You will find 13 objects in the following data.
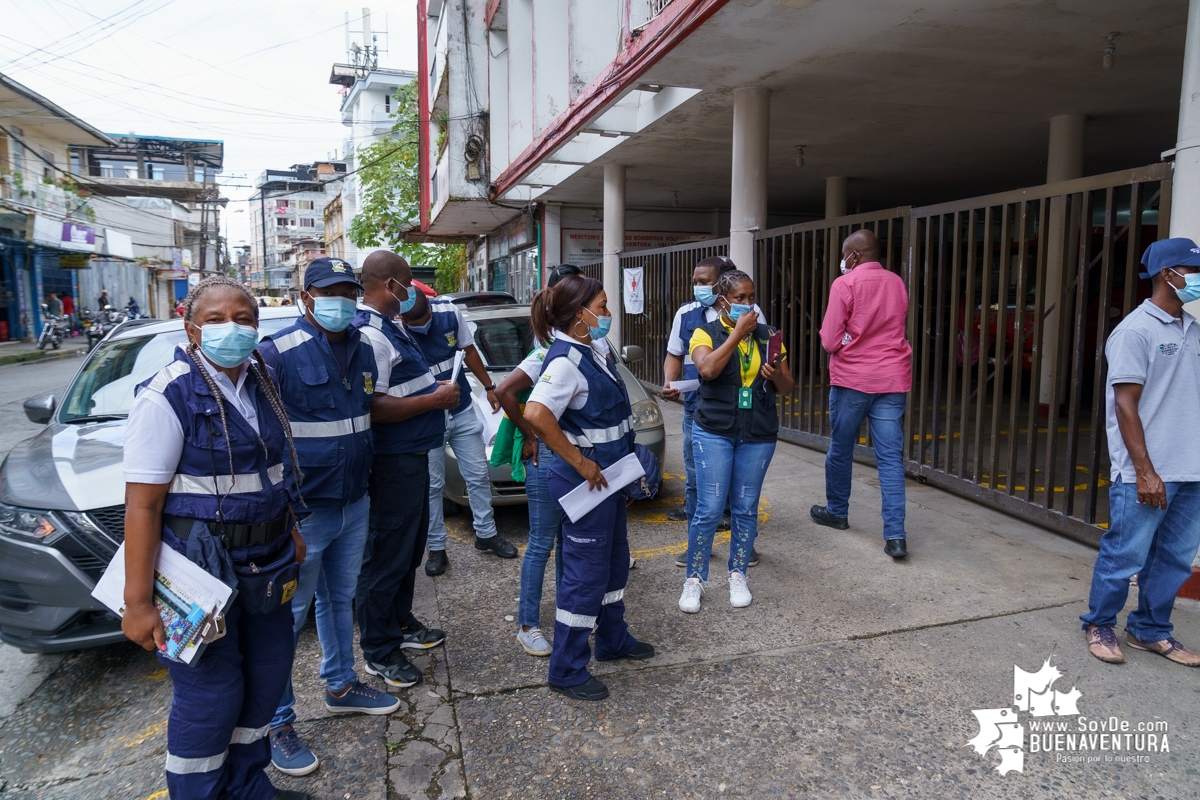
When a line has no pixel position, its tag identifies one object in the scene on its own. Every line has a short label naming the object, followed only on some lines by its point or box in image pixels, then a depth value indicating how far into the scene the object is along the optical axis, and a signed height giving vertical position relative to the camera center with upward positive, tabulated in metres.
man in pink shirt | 4.62 -0.33
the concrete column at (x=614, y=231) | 12.37 +1.30
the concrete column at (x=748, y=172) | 7.96 +1.52
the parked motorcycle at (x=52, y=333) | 21.64 -0.73
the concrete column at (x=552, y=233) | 16.17 +1.66
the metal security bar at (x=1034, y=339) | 4.34 -0.20
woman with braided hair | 1.99 -0.60
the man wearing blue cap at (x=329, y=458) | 2.67 -0.54
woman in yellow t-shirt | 3.73 -0.56
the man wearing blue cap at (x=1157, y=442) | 3.05 -0.54
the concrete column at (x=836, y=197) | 13.08 +1.98
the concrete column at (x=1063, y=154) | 8.95 +1.88
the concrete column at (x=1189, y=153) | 3.70 +0.78
